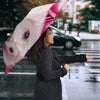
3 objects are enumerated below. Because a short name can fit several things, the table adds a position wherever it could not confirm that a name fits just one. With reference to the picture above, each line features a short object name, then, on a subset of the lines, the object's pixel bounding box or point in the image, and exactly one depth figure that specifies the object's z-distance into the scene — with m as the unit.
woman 2.75
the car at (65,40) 16.84
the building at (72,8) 87.88
